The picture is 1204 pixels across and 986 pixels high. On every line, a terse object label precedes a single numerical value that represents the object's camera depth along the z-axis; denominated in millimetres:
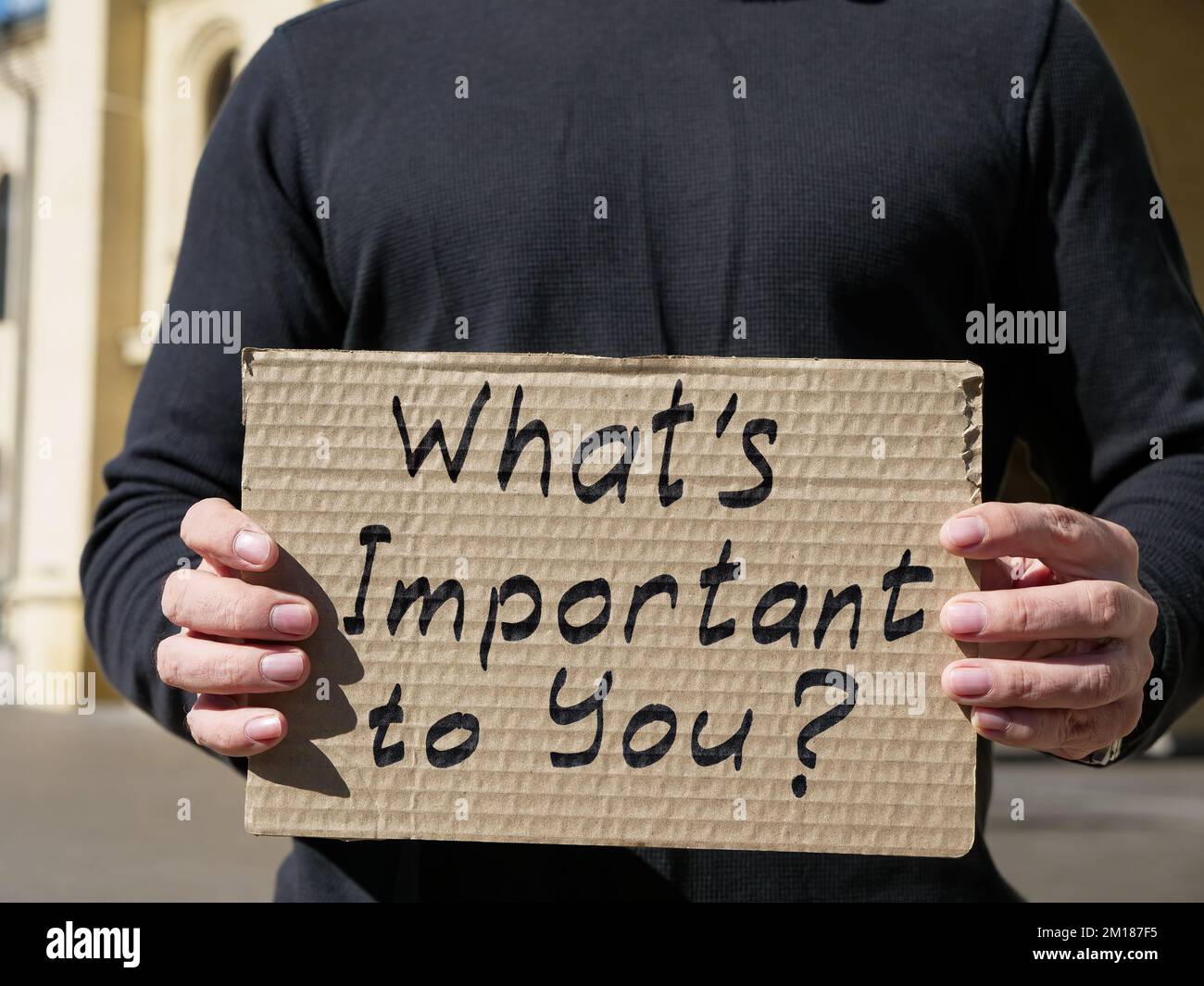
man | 1382
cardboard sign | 1089
